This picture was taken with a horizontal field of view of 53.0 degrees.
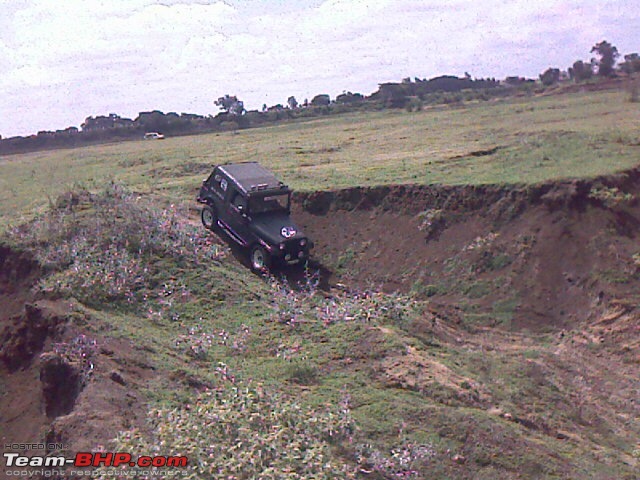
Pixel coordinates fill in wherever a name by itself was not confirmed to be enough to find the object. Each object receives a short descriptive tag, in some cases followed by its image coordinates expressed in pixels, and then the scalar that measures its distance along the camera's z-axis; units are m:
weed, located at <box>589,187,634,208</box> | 13.89
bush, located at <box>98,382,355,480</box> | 5.21
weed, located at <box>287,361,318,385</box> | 7.89
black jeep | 13.61
